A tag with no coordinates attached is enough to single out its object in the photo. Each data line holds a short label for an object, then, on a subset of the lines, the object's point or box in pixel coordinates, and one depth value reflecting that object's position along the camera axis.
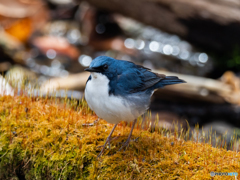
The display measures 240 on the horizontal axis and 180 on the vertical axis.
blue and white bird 5.56
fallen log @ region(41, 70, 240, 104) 13.48
